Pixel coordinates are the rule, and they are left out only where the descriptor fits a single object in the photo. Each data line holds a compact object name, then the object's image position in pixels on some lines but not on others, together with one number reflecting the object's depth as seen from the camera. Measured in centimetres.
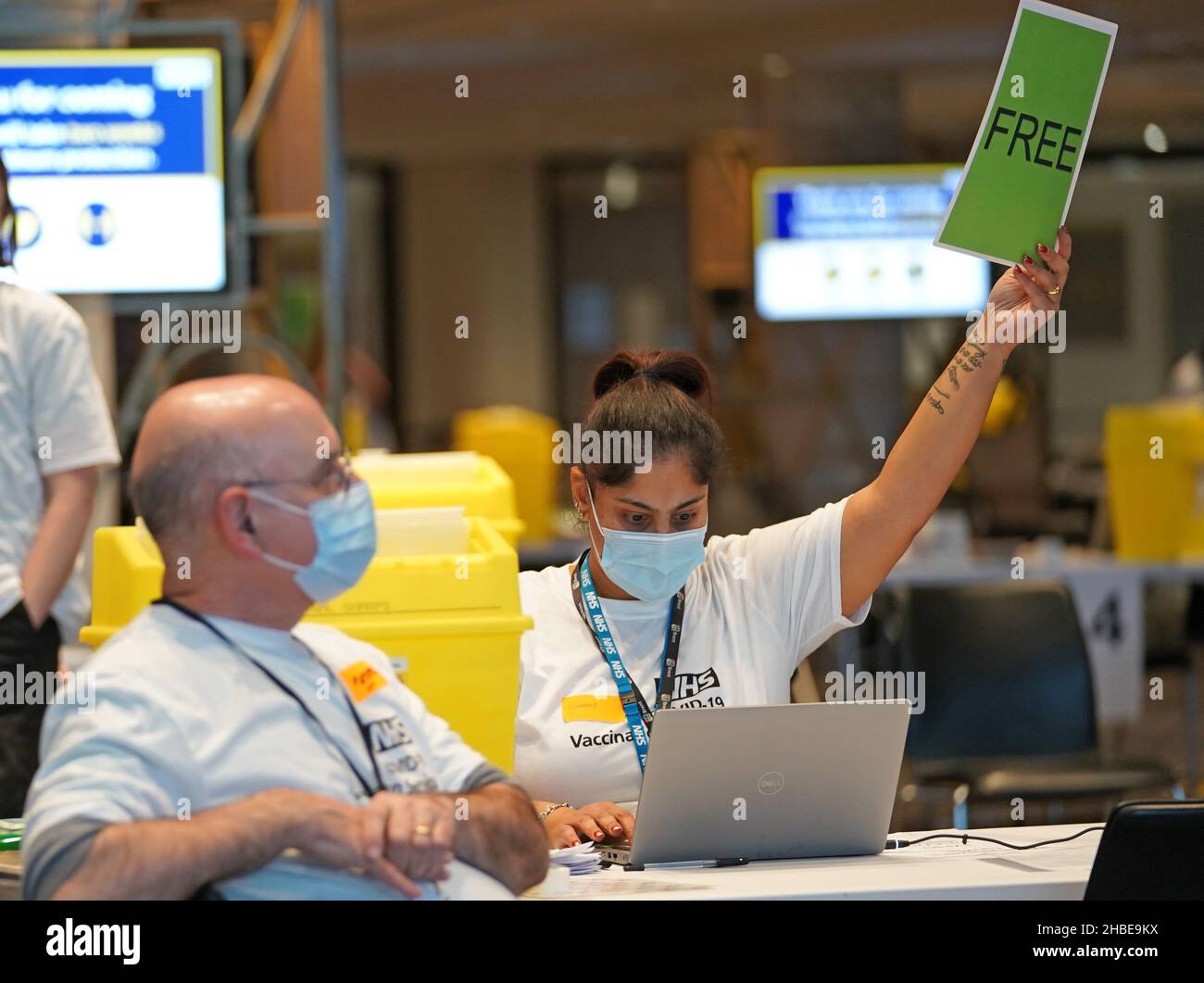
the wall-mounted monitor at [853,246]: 880
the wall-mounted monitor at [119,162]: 452
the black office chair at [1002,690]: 412
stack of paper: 203
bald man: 151
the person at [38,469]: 295
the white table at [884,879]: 181
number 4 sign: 545
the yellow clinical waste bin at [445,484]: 301
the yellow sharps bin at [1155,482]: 567
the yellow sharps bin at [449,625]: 229
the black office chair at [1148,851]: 192
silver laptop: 190
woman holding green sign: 234
